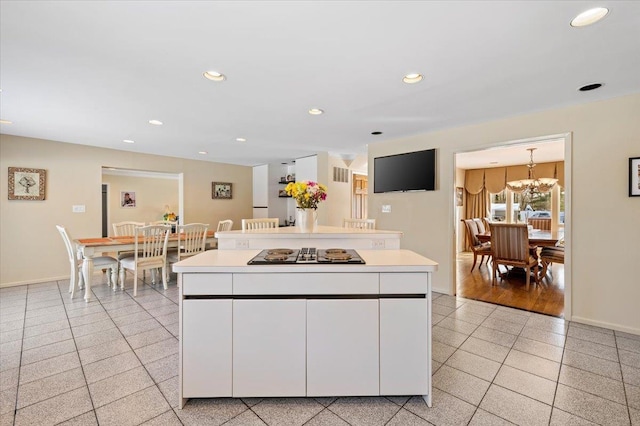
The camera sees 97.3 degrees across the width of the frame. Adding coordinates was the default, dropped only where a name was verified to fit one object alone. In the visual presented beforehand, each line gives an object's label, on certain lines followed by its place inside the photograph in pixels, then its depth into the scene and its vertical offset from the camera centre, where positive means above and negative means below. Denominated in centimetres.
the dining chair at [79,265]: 369 -72
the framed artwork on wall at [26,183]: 422 +46
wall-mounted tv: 393 +60
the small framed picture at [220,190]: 656 +54
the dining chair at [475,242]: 521 -60
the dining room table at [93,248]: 355 -46
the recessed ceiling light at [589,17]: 153 +109
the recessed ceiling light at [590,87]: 243 +109
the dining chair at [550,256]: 433 -69
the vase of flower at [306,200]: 269 +12
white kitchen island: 166 -73
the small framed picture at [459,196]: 766 +44
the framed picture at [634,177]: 260 +32
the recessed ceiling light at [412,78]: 227 +111
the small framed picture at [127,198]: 775 +40
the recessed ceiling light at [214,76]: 225 +112
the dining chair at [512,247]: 415 -54
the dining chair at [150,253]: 386 -57
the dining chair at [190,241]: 436 -46
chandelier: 557 +55
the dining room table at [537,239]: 452 -46
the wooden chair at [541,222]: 699 -26
